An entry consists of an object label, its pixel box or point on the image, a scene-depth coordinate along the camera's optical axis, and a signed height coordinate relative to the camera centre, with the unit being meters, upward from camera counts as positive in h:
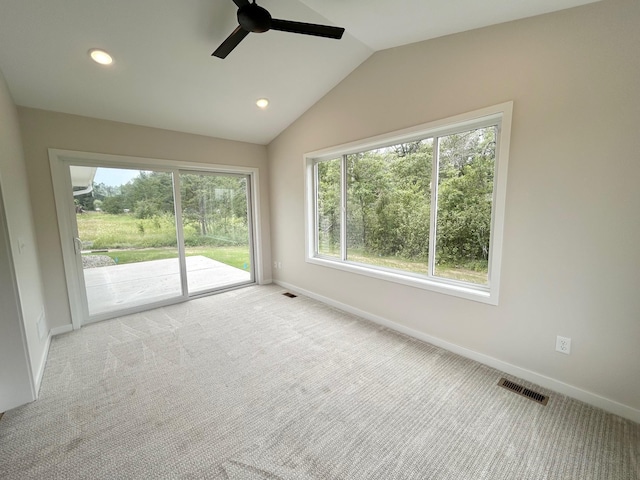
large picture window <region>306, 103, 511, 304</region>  2.13 +0.07
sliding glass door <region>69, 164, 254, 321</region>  3.01 -0.25
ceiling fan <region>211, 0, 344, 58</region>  1.59 +1.23
